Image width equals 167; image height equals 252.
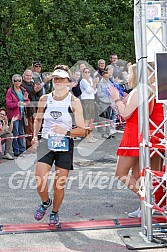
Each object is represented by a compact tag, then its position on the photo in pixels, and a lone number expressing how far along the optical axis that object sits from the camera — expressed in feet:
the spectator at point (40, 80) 39.78
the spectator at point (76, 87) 42.93
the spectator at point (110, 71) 48.11
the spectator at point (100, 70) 47.03
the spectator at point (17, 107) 36.78
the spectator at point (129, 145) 20.79
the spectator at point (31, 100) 38.27
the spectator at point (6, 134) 35.78
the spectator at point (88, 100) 43.06
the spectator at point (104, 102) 45.39
